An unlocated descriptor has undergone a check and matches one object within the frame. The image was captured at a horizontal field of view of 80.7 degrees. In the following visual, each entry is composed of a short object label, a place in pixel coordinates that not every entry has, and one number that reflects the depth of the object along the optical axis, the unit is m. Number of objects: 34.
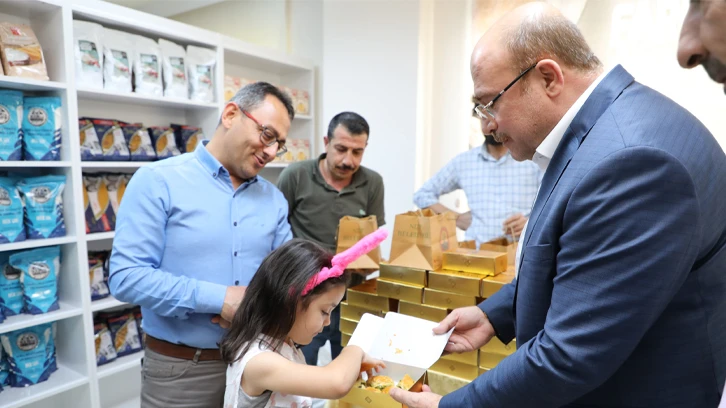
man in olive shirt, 2.32
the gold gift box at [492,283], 1.52
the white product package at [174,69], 2.69
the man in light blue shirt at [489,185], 2.58
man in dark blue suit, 0.65
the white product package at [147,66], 2.56
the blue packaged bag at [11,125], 2.04
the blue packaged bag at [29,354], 2.17
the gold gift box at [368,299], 1.78
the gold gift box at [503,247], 1.82
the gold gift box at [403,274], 1.69
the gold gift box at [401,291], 1.68
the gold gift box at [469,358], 1.55
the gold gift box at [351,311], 1.84
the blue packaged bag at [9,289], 2.12
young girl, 1.06
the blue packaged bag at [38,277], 2.15
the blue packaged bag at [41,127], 2.12
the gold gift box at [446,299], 1.59
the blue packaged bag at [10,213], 2.05
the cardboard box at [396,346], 1.13
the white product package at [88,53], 2.27
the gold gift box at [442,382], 1.59
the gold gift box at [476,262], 1.62
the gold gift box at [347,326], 1.86
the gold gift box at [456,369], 1.57
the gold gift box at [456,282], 1.57
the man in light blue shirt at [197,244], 1.22
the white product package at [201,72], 2.85
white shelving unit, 2.14
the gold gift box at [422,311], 1.63
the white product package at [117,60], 2.41
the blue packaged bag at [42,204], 2.14
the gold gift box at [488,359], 1.53
